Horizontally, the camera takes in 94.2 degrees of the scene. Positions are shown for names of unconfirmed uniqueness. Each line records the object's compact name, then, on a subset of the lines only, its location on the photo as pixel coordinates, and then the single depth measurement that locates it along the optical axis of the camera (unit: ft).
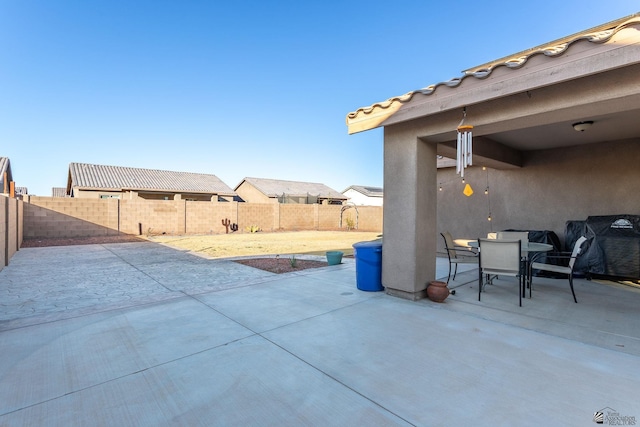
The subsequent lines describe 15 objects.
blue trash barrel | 17.66
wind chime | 13.48
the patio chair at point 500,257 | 15.14
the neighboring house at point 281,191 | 103.66
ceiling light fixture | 17.13
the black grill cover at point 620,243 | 19.45
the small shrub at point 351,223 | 81.46
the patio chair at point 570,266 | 15.58
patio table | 16.46
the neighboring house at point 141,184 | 72.18
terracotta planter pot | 15.52
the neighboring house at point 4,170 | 33.47
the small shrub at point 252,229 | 66.80
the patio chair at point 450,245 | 20.48
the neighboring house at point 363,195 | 149.24
